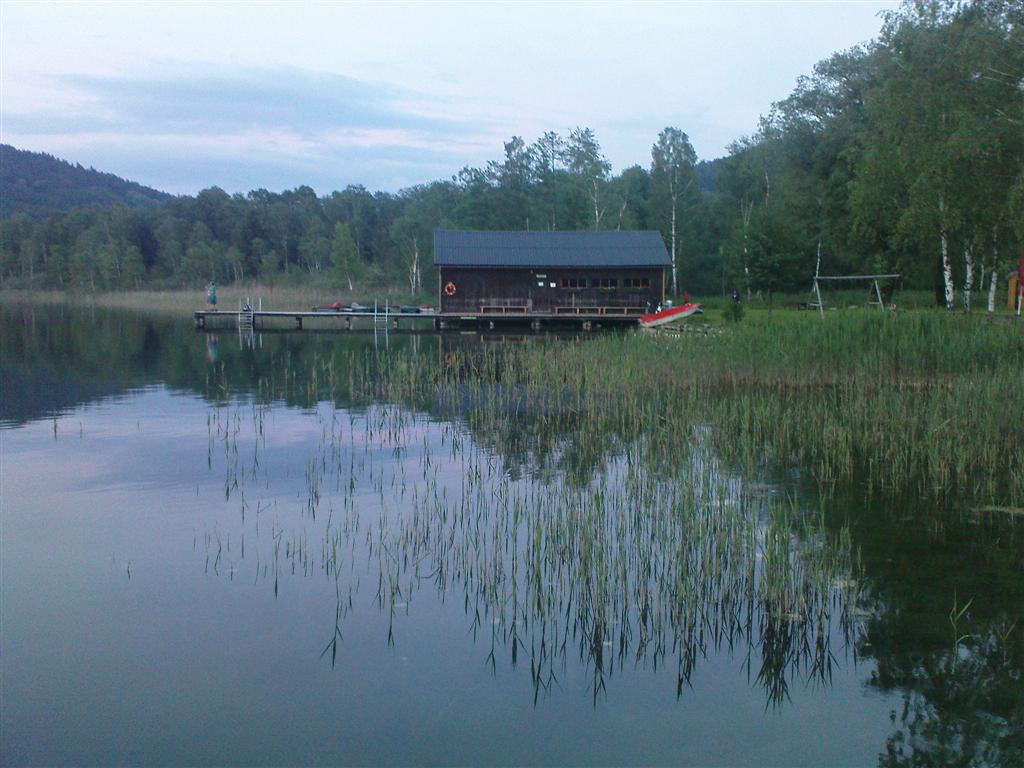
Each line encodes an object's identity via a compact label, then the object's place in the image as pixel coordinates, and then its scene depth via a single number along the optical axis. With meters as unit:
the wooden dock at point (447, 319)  40.03
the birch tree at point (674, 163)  54.03
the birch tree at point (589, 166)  57.53
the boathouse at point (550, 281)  41.34
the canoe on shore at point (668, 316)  33.16
